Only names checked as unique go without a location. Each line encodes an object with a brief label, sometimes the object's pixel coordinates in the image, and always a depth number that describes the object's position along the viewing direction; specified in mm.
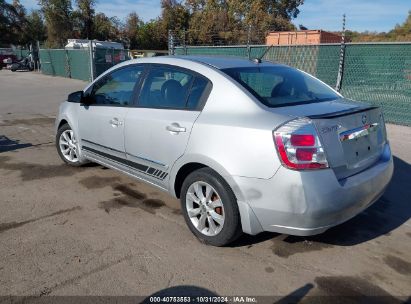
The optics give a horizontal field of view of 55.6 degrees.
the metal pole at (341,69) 9312
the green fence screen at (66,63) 22094
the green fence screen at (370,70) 8594
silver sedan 2898
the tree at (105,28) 51688
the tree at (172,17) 52625
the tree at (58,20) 44062
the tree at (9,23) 54062
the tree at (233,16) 44719
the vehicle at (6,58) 33731
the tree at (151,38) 53656
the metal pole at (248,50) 10873
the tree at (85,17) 46281
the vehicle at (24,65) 31891
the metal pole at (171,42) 12668
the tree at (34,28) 56875
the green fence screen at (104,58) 20562
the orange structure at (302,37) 19922
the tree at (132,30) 54906
